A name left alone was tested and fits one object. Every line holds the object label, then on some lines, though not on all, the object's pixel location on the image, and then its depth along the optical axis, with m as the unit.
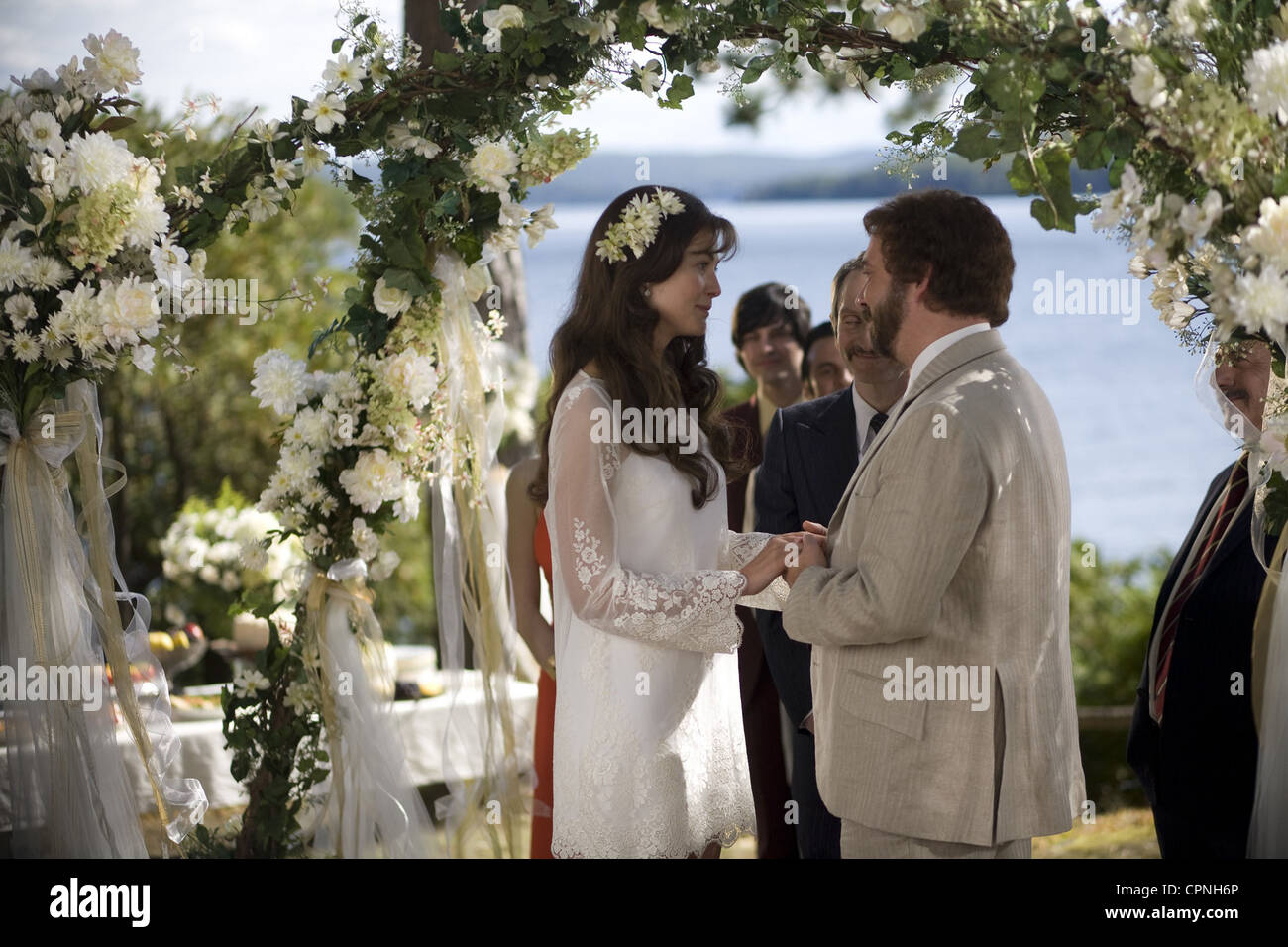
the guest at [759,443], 4.20
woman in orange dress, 3.96
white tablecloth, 3.46
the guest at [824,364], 4.50
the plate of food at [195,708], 4.88
